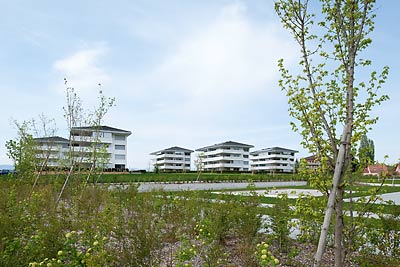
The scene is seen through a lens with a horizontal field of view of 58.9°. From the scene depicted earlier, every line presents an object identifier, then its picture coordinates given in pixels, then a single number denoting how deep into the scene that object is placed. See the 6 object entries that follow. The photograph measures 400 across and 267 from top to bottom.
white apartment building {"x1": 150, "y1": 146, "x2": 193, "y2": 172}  69.81
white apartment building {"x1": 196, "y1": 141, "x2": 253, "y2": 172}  67.94
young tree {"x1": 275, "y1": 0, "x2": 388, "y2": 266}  2.91
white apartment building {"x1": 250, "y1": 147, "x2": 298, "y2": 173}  73.19
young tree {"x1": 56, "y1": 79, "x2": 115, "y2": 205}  9.73
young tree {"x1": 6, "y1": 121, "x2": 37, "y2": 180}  10.67
